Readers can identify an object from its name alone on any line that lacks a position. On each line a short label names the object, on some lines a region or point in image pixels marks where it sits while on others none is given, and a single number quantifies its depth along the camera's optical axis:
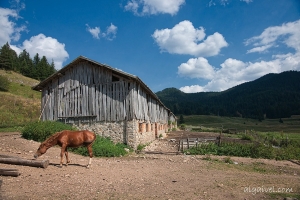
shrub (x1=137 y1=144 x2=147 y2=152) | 17.41
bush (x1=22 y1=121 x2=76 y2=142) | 15.70
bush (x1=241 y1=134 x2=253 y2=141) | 25.93
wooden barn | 17.84
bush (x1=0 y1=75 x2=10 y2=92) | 52.84
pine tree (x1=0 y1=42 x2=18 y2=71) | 70.62
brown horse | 9.64
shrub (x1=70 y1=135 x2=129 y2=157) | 14.23
